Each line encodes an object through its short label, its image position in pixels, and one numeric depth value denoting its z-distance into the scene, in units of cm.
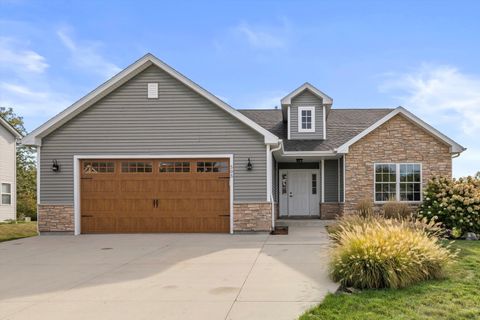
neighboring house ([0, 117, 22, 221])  2376
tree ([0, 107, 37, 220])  2789
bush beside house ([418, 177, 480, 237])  1286
